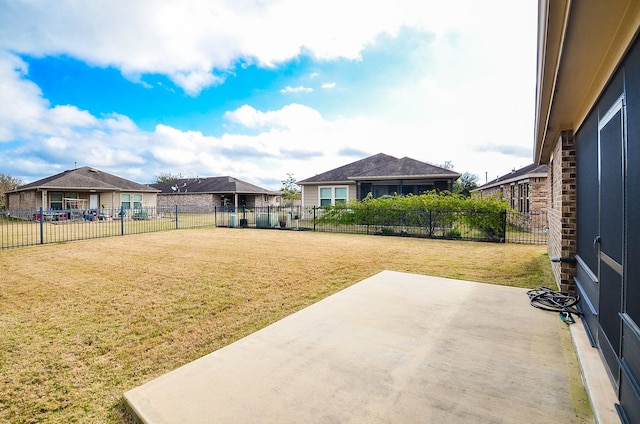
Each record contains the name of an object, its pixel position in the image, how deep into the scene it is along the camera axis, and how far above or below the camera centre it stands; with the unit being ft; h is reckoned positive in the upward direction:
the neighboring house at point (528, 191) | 51.80 +3.02
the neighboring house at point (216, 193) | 122.52 +7.08
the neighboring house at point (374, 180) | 62.59 +6.28
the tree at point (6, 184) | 110.20 +11.44
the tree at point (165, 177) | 246.47 +28.26
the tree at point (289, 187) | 112.00 +8.52
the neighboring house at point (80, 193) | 85.71 +6.15
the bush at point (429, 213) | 41.19 -0.86
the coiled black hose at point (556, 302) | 13.20 -4.74
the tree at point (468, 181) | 138.82 +13.52
